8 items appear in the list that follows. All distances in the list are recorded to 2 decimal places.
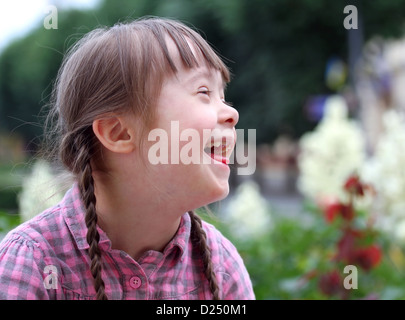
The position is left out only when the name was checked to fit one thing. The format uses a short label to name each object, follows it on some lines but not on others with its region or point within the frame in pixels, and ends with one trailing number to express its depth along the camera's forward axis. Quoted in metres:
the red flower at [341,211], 2.27
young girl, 1.07
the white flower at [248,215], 4.31
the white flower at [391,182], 2.76
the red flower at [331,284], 2.18
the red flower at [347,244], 2.24
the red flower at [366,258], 2.23
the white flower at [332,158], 3.57
